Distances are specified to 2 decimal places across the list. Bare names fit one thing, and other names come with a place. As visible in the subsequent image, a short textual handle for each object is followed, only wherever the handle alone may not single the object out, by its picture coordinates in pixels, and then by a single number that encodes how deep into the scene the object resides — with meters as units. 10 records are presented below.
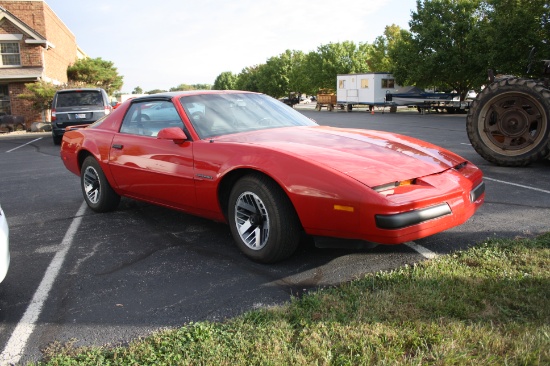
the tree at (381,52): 50.22
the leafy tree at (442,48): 28.27
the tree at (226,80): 138.38
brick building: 23.58
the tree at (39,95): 22.59
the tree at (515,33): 21.88
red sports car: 3.04
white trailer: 32.75
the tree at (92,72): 32.47
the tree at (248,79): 87.43
